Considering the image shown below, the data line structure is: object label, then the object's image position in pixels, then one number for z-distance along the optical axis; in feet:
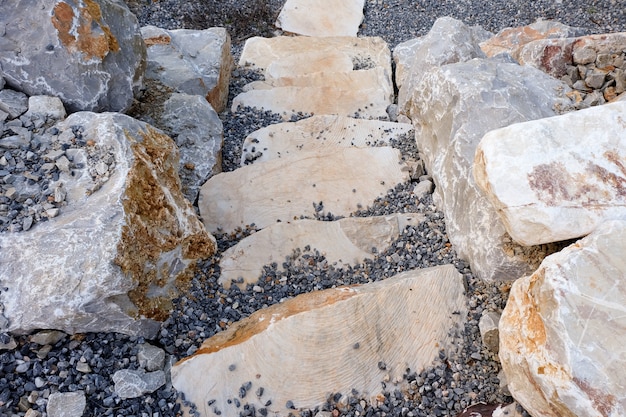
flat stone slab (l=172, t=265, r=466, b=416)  8.04
